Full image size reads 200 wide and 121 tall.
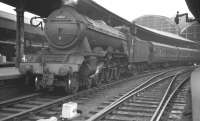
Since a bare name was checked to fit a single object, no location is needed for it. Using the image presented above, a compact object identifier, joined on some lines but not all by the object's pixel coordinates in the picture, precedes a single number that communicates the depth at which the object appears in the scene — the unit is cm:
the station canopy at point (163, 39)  2552
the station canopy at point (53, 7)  1113
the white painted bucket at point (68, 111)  564
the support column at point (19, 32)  1119
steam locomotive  830
